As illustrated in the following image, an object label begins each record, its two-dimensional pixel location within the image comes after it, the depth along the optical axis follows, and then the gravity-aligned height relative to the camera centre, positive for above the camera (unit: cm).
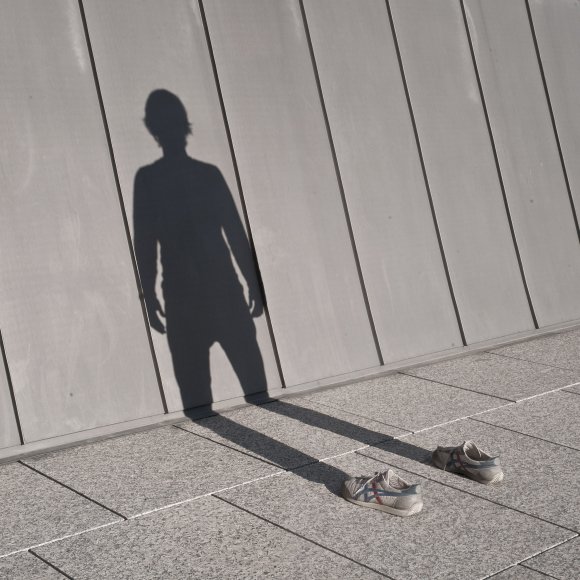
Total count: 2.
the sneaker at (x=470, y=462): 589 -129
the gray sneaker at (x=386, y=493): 542 -126
